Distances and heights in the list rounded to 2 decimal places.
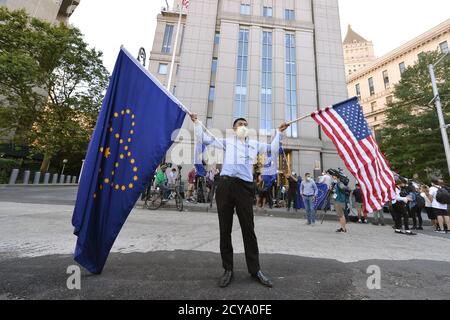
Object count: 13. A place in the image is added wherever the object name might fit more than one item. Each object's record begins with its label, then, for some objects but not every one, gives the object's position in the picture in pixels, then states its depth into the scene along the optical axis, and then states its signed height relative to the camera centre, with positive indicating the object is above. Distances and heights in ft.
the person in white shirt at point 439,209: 29.72 +0.91
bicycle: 35.74 -0.02
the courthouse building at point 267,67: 73.61 +47.47
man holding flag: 9.07 +0.02
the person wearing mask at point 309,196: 28.66 +1.49
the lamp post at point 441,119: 45.42 +19.79
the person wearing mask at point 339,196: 24.98 +1.52
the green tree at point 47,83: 70.44 +34.71
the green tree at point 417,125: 67.87 +27.51
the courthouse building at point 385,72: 119.03 +90.30
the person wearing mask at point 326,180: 36.25 +4.63
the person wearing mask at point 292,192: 41.33 +2.69
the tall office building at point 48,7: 100.91 +94.34
